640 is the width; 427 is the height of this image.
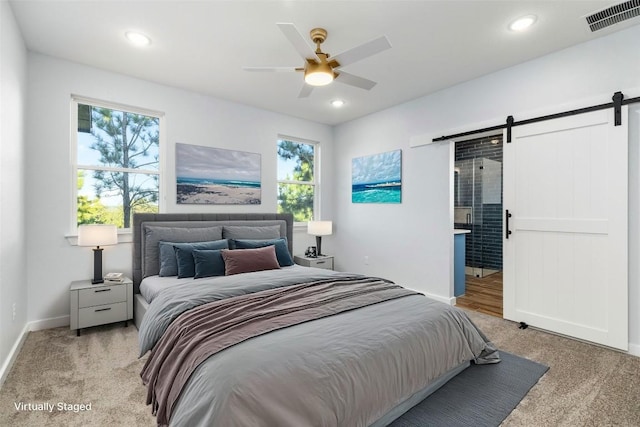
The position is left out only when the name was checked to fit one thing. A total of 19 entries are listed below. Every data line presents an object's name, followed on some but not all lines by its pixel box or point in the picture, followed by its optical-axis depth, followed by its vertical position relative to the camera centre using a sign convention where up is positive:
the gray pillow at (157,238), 3.42 -0.29
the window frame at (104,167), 3.35 +0.69
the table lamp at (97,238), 3.07 -0.25
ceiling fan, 2.16 +1.18
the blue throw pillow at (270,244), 3.69 -0.40
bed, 1.35 -0.72
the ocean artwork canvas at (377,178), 4.56 +0.54
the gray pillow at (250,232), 3.90 -0.25
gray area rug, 1.83 -1.21
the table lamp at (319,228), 4.85 -0.24
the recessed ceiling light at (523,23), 2.50 +1.57
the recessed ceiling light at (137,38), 2.75 +1.58
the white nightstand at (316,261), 4.63 -0.74
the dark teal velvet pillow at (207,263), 3.12 -0.51
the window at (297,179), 5.09 +0.57
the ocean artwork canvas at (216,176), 4.01 +0.50
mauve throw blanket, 1.57 -0.64
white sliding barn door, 2.70 -0.14
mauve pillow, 3.18 -0.50
